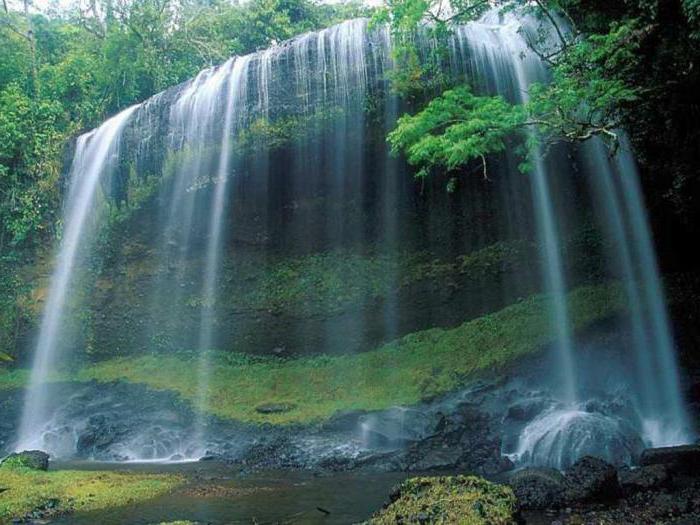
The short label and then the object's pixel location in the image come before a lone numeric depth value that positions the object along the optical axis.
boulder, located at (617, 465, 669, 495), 7.24
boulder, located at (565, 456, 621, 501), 6.80
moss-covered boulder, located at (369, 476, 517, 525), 5.07
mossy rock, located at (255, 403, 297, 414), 13.62
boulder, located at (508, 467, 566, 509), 6.72
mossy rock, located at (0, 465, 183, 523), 7.27
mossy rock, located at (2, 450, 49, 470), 9.54
